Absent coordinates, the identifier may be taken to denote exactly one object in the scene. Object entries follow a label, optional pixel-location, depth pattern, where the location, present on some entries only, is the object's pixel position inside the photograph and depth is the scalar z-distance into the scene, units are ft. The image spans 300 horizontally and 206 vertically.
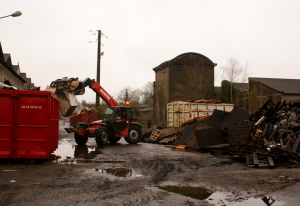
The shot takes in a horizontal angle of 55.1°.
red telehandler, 49.54
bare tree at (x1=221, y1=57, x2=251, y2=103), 116.06
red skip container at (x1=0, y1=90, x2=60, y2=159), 29.50
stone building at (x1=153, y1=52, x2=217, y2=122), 111.14
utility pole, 77.38
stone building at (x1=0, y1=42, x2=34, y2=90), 99.04
